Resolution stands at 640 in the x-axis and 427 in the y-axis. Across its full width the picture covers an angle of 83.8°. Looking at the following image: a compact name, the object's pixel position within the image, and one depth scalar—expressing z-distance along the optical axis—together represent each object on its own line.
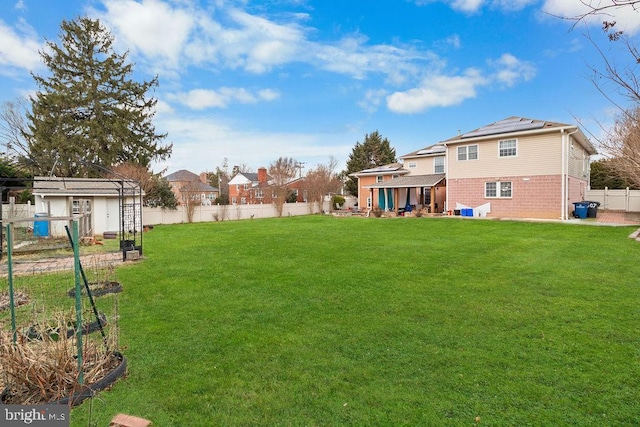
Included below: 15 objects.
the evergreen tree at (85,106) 27.47
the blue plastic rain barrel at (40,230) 15.99
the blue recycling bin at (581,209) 19.83
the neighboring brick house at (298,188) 42.03
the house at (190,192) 26.19
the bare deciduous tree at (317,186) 34.16
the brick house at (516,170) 19.77
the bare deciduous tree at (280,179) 31.80
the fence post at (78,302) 3.16
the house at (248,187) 46.38
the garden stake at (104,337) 3.76
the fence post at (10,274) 3.46
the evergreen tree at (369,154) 47.44
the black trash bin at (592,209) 19.77
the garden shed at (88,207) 16.70
